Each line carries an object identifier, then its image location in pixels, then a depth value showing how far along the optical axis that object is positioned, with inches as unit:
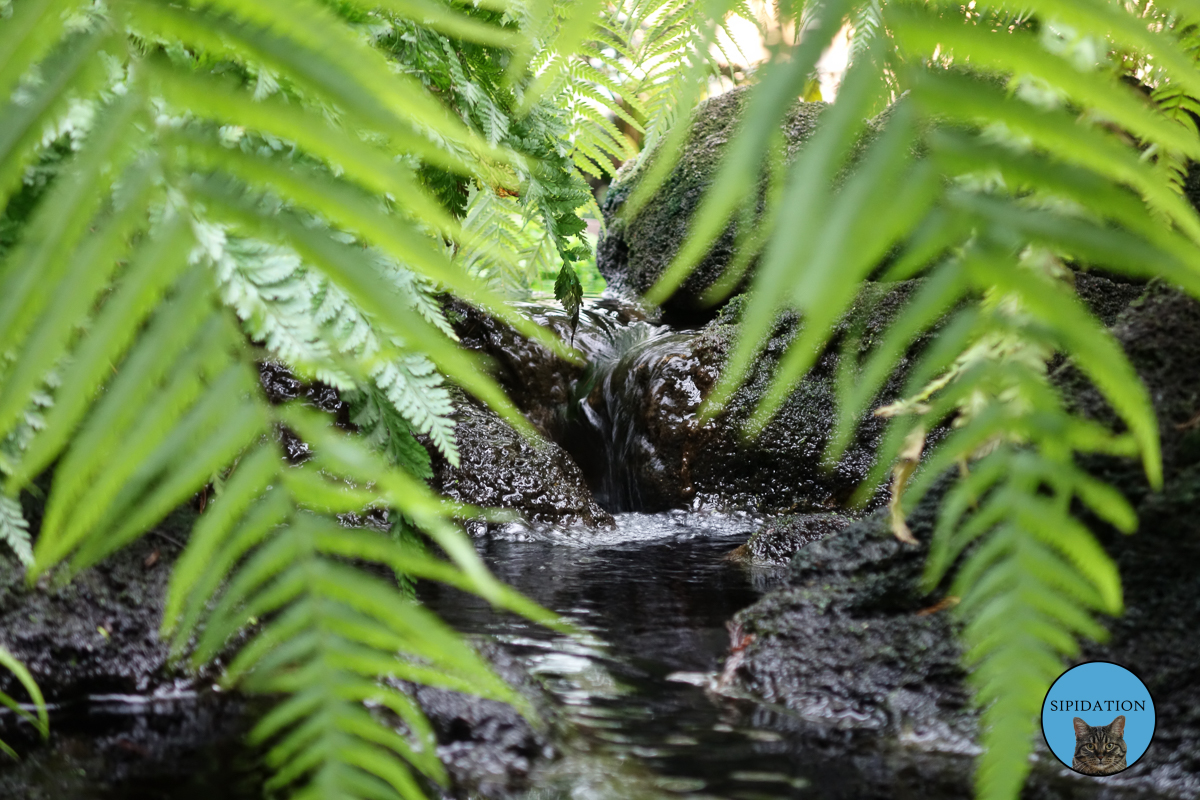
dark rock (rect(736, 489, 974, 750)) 49.3
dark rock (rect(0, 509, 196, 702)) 49.3
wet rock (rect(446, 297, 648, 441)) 174.4
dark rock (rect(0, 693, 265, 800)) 38.7
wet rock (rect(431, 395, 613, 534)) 137.3
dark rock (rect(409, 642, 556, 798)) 41.6
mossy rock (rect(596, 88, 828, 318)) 212.8
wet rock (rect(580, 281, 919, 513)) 146.6
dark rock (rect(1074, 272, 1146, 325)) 112.5
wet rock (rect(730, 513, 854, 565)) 108.3
